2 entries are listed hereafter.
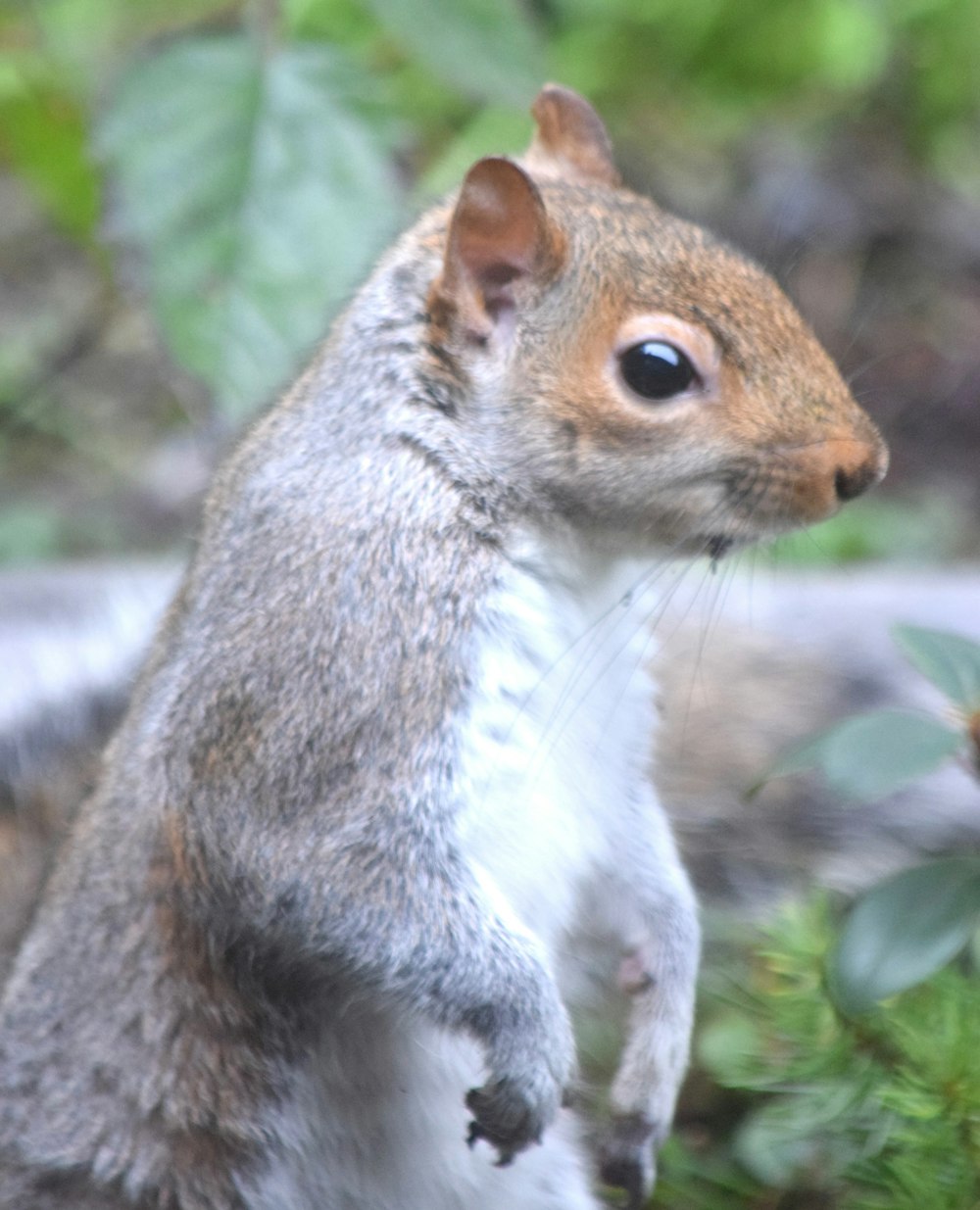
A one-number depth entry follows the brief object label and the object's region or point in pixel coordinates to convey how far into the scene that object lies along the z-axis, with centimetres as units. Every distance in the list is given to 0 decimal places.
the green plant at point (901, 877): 316
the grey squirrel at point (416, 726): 308
